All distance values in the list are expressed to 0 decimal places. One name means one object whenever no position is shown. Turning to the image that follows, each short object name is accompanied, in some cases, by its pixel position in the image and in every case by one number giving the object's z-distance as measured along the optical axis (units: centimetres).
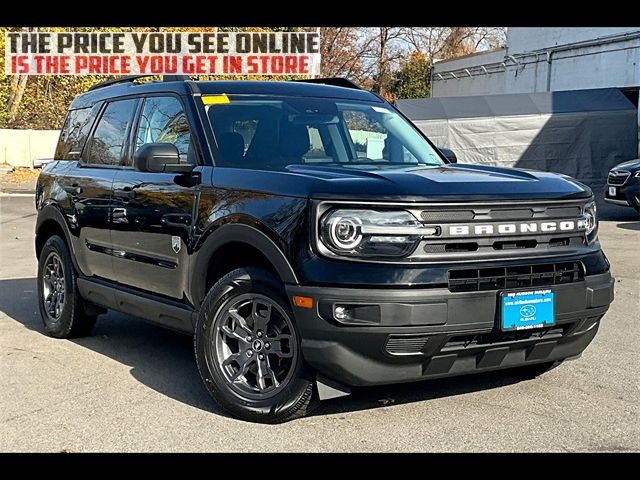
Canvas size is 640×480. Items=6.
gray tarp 2302
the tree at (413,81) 4312
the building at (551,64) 2517
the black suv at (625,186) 1534
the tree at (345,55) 4747
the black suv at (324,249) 424
